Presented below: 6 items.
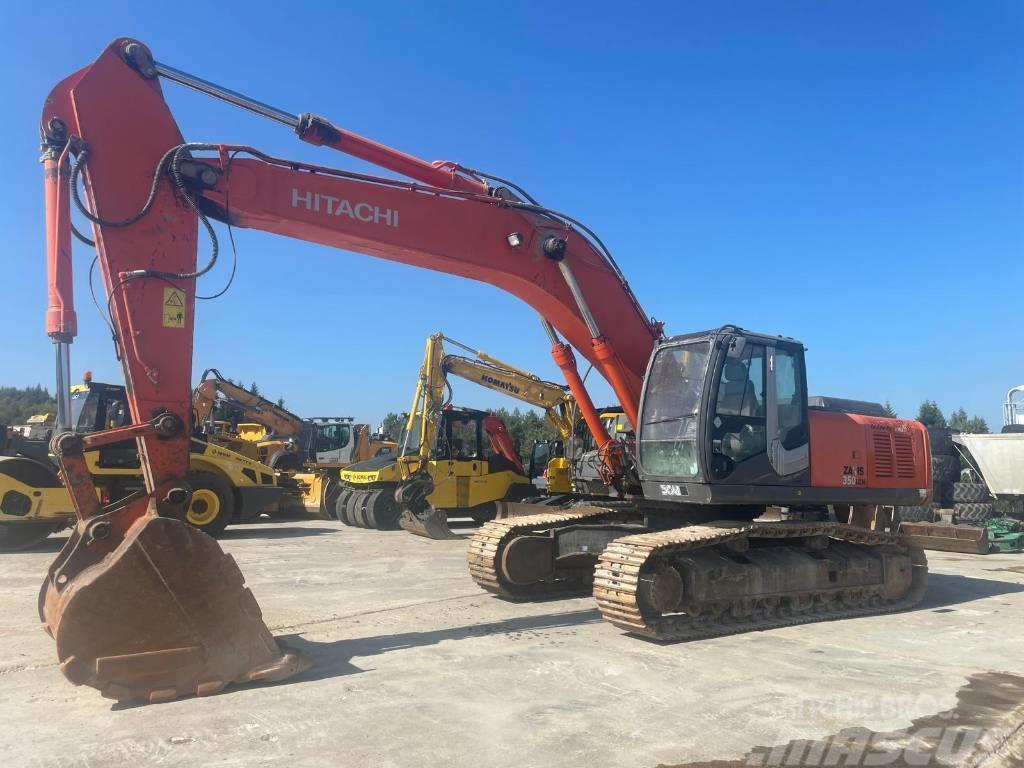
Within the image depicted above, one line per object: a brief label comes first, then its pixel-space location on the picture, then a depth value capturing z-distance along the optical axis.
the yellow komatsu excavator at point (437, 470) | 15.55
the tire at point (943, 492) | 18.27
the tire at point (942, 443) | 18.48
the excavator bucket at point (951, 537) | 13.02
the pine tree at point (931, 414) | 41.09
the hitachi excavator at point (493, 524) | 5.00
